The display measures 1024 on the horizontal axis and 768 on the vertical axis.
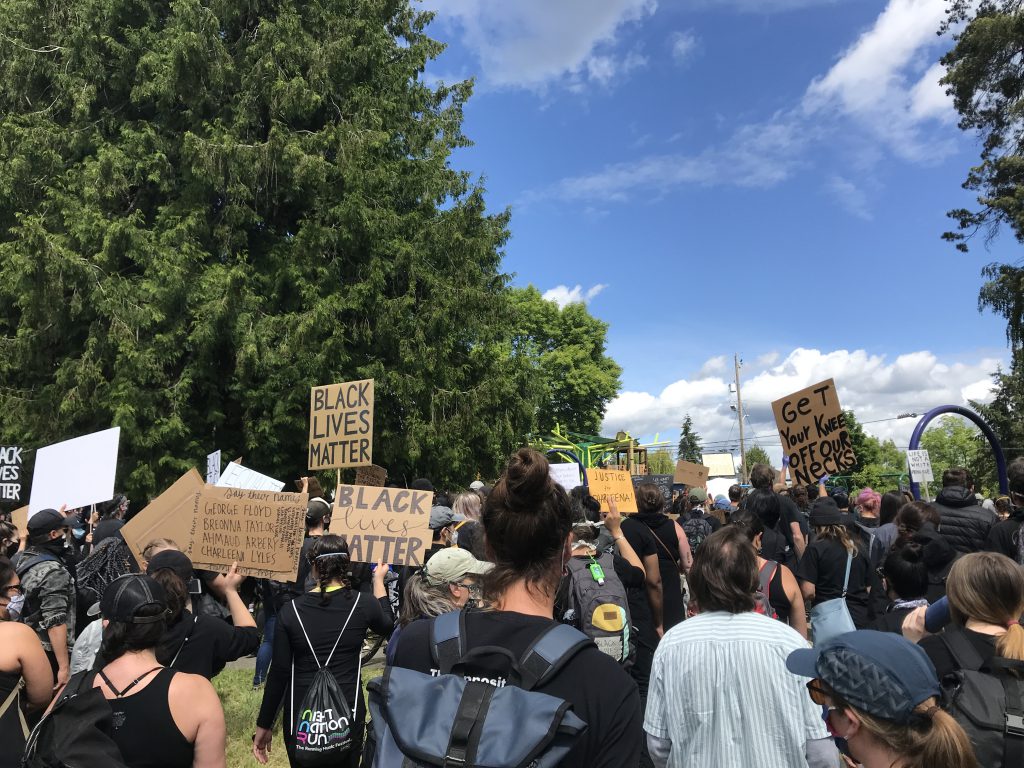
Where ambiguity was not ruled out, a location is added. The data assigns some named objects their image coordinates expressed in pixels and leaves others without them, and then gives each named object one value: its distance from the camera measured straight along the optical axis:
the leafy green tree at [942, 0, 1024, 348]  21.78
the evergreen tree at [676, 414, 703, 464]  111.94
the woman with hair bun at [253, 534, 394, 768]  3.75
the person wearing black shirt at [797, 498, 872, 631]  5.38
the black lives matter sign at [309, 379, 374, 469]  8.36
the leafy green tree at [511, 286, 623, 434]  43.91
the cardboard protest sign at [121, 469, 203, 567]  5.50
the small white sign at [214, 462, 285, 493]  7.34
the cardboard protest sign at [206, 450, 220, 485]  9.31
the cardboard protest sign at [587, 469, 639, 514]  9.27
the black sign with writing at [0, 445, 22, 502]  10.12
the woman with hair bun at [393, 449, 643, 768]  1.58
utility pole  53.60
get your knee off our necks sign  8.36
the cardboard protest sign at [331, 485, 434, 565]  5.78
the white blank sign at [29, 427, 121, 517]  6.91
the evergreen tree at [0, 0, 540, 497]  14.23
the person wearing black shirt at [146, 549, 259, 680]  3.37
